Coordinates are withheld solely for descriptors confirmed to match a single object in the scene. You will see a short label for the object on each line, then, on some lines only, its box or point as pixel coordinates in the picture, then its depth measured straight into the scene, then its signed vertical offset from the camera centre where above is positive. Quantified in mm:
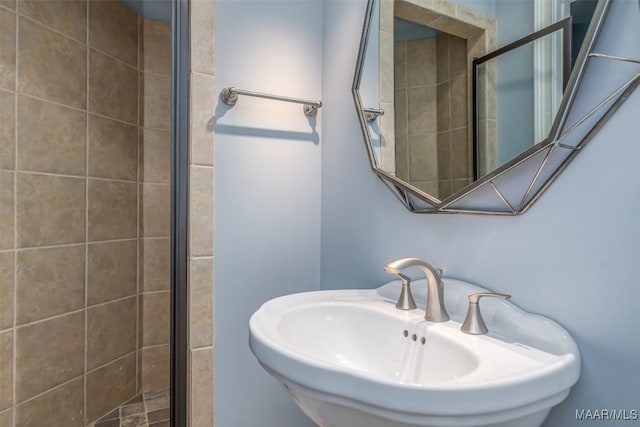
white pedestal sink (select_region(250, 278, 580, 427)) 496 -241
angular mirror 636 +249
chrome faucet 783 -168
